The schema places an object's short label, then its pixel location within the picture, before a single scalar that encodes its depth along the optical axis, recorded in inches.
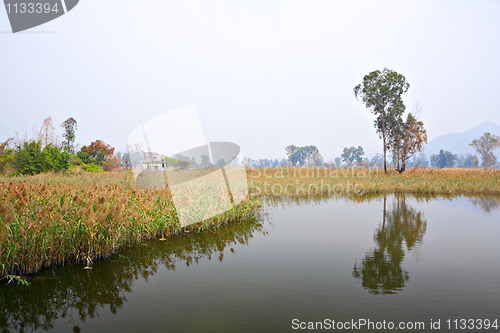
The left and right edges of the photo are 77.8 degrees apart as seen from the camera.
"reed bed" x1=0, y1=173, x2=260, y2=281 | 163.9
